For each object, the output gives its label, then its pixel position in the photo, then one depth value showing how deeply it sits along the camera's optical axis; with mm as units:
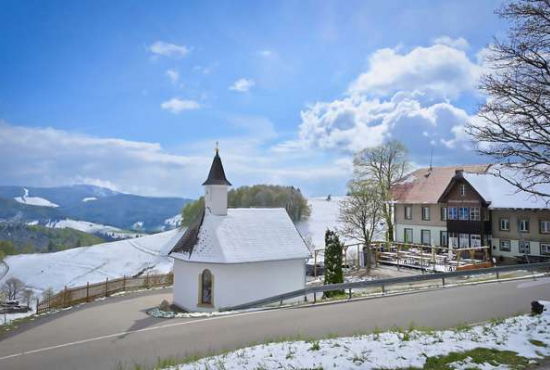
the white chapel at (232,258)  21859
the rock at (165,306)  22303
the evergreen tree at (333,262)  23897
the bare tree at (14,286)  62219
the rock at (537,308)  11461
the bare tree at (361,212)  37719
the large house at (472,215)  33562
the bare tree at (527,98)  11080
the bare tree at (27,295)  57594
